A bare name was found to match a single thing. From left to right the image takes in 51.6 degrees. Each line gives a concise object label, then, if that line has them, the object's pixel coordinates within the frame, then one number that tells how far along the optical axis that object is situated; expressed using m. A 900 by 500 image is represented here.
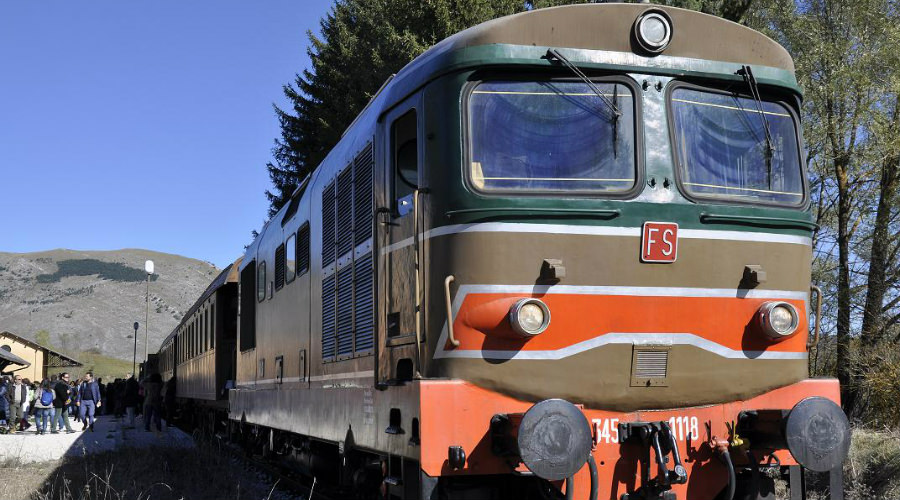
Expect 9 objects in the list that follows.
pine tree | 22.14
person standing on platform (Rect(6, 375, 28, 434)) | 26.20
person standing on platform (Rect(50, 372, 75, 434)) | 24.97
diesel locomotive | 5.17
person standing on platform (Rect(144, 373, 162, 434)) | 24.28
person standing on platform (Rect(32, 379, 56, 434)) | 25.02
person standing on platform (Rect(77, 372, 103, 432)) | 25.53
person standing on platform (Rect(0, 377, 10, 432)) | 26.59
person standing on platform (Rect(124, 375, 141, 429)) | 26.66
